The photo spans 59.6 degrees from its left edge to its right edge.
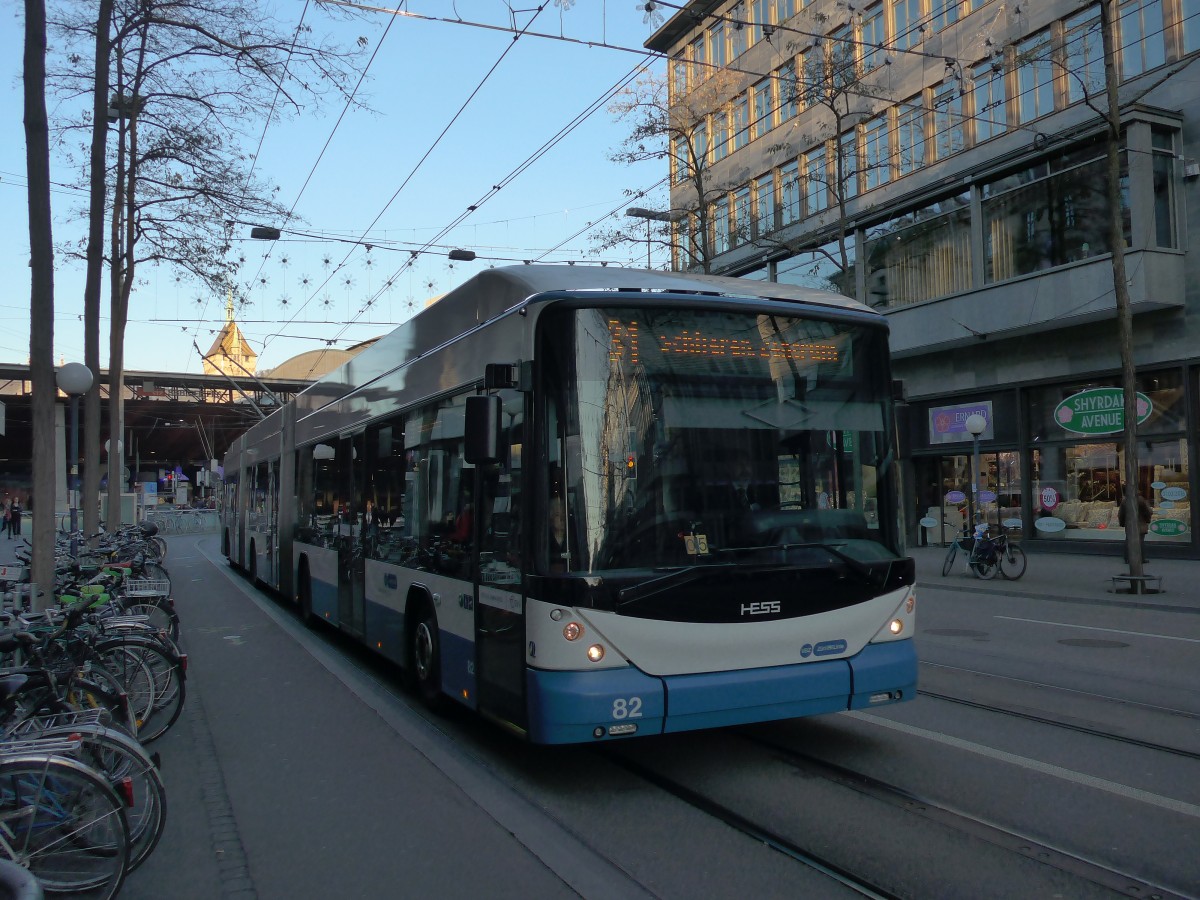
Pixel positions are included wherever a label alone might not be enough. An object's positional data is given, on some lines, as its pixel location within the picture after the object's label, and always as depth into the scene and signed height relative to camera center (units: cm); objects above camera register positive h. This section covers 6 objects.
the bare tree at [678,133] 2558 +887
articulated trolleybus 557 -11
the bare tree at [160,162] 1231 +583
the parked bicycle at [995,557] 1850 -141
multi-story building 2036 +574
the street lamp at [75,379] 1444 +185
